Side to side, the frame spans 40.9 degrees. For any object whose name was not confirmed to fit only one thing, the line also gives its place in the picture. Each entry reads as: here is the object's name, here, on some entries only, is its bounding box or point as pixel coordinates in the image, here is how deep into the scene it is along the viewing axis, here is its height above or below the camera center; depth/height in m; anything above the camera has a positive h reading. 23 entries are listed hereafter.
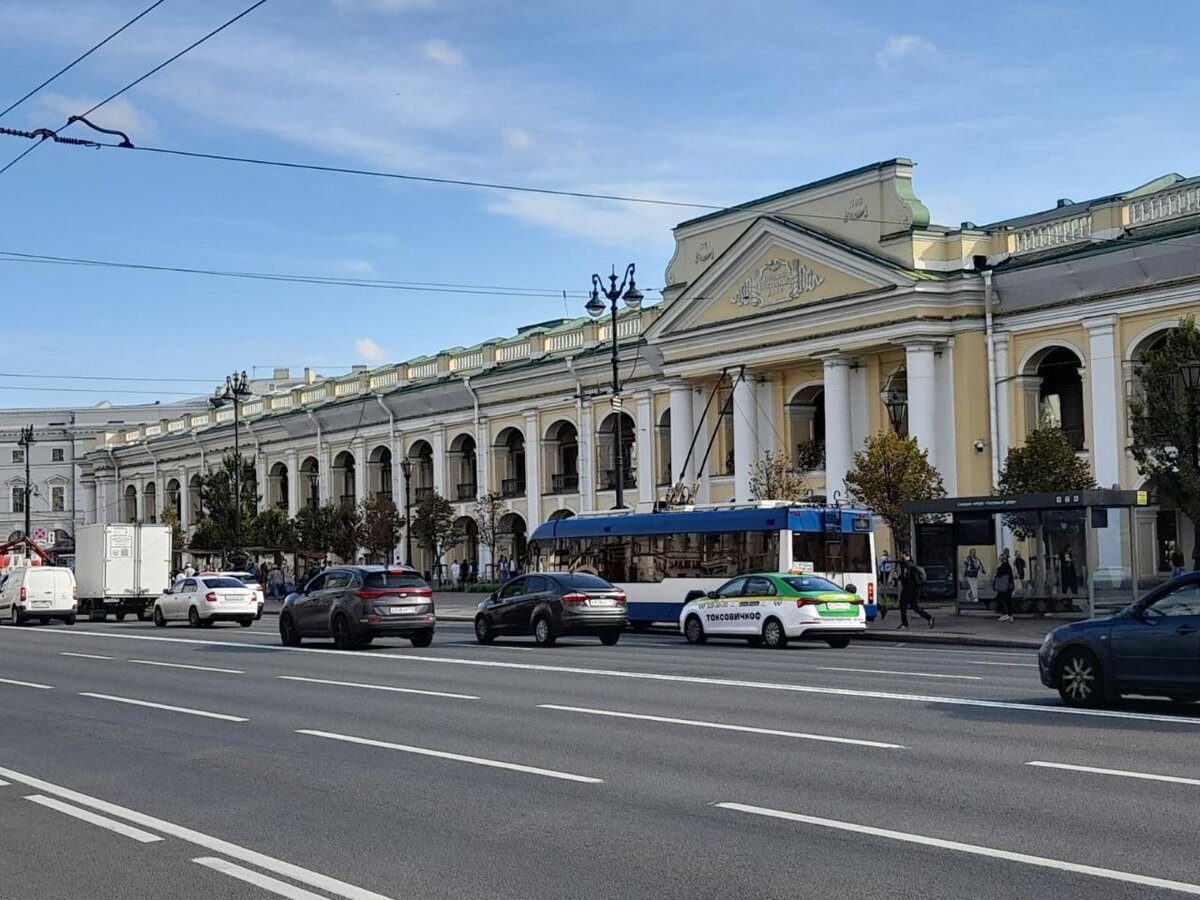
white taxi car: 30.11 -1.38
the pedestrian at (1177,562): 39.69 -0.85
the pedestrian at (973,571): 39.70 -0.98
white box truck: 49.59 -0.40
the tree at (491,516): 67.62 +1.25
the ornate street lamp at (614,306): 42.50 +6.39
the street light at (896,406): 48.31 +3.92
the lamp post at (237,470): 71.38 +3.74
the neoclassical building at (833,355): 44.59 +6.12
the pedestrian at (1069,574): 34.77 -0.94
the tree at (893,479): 41.88 +1.47
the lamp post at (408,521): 63.25 +1.09
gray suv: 29.94 -1.10
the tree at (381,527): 69.50 +0.90
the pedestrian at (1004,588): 35.81 -1.23
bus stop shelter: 33.25 +0.03
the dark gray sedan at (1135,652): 15.49 -1.22
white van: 46.47 -1.11
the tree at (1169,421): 33.62 +2.30
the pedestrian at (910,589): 36.09 -1.24
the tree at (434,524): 67.88 +0.96
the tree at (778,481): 48.22 +1.75
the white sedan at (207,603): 43.62 -1.38
